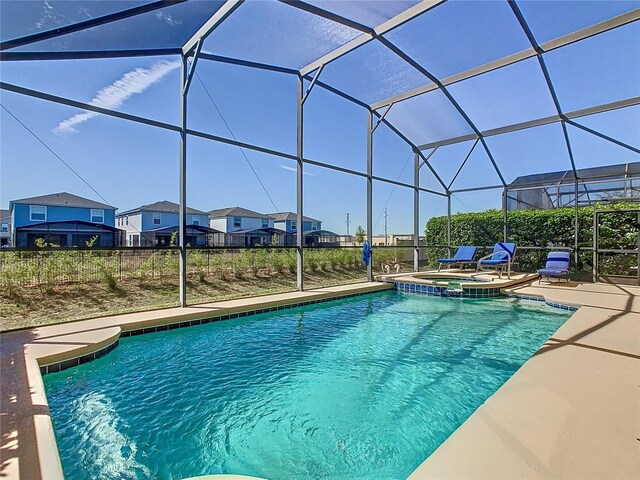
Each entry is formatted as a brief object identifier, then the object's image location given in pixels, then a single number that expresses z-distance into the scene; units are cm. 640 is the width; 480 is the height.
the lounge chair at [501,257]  988
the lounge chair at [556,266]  874
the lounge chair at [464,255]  1082
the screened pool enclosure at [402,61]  457
